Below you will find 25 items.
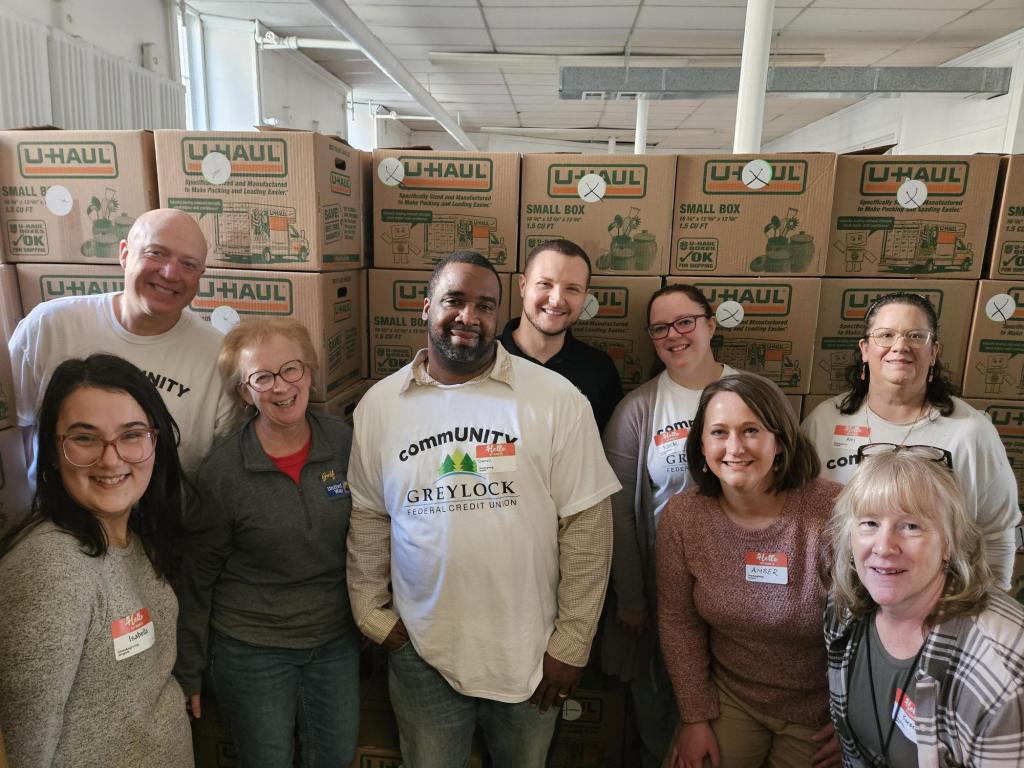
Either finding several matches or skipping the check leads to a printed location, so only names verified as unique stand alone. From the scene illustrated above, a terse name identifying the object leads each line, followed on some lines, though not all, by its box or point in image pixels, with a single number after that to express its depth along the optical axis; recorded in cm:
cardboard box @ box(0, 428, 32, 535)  161
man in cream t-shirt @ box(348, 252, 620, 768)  127
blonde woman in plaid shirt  97
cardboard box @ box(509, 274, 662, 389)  190
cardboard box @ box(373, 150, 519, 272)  188
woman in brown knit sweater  129
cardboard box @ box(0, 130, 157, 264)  175
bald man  149
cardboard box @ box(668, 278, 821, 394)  187
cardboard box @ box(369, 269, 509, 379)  198
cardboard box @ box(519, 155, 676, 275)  185
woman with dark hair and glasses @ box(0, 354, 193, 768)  94
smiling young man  165
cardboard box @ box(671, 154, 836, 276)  182
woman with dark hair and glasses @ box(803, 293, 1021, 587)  152
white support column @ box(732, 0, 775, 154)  303
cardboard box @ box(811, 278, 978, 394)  188
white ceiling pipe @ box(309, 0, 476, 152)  348
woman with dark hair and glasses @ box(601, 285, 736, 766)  162
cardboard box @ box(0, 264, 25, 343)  177
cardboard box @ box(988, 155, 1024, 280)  181
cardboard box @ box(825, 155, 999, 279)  183
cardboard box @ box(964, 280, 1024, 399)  186
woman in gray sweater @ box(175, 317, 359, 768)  134
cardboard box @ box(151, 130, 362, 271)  168
